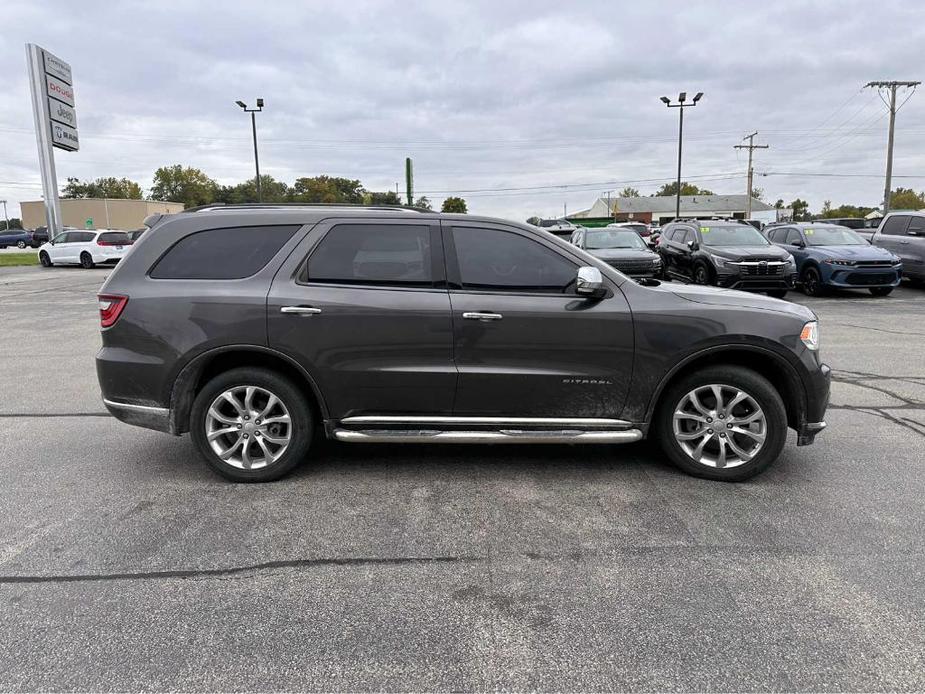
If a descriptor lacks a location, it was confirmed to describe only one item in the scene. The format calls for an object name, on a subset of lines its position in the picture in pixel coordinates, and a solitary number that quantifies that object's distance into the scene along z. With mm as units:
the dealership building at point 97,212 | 70562
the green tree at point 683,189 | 130875
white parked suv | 26656
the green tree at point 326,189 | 90912
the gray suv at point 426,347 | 4090
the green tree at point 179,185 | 107125
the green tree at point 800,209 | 110312
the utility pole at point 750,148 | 66438
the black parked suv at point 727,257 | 13312
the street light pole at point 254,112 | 30814
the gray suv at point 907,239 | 15578
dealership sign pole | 27859
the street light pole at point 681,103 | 32062
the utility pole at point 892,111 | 39312
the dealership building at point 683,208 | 100188
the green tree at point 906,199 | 103312
